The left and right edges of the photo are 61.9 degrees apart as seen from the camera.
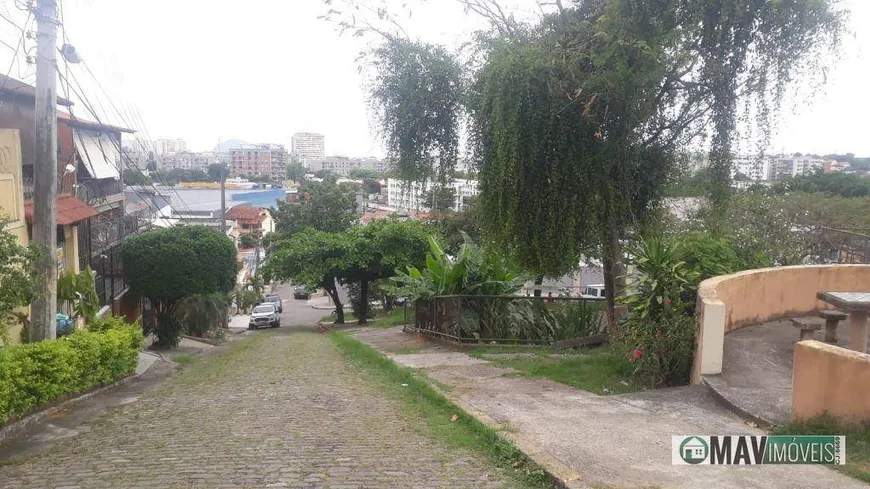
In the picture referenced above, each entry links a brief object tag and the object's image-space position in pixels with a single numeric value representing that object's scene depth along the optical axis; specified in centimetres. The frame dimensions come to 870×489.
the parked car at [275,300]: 4891
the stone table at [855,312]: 896
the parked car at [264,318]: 3847
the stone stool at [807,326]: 955
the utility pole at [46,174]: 1038
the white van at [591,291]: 2726
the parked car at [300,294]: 6225
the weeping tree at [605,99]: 1069
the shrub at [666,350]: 946
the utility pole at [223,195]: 3081
